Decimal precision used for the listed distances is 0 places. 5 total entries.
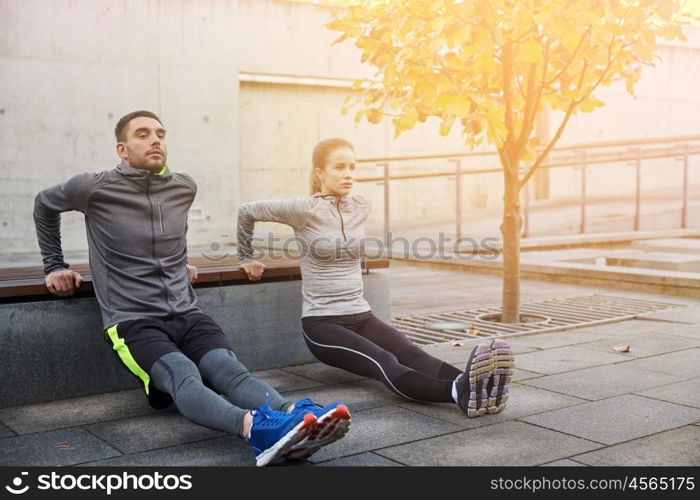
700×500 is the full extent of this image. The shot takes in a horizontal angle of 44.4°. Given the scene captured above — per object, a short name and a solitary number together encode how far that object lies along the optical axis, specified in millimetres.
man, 3637
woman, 4238
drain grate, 6137
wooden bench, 4098
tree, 5531
